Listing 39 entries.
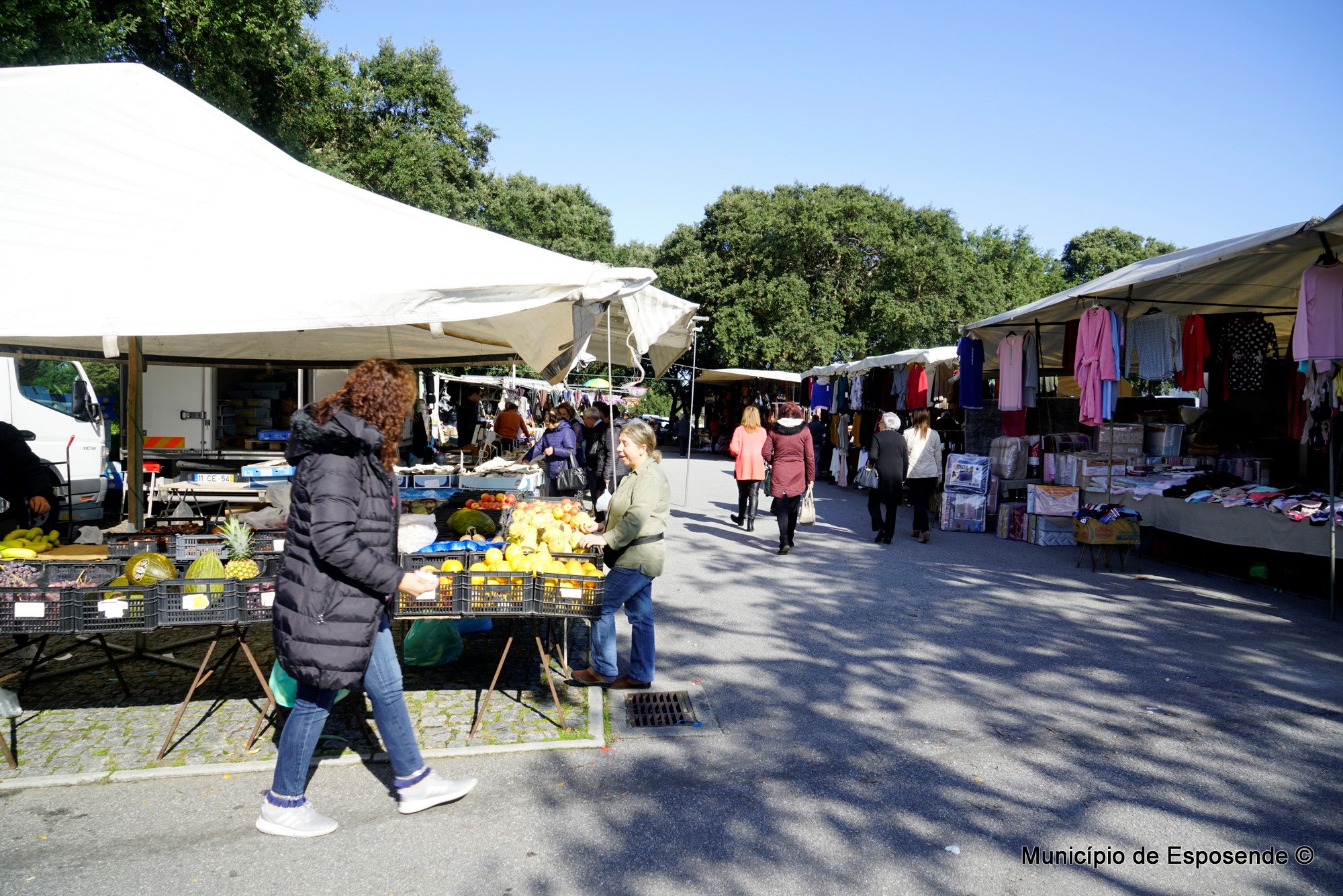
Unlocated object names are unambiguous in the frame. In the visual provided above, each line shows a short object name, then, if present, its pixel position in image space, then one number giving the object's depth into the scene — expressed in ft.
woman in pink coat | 37.40
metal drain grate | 15.48
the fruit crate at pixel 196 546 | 15.60
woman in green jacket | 15.74
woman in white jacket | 36.83
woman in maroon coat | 32.53
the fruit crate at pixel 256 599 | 13.46
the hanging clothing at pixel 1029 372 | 37.01
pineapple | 14.40
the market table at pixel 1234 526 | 25.27
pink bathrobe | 31.24
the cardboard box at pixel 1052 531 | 36.19
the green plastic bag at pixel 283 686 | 13.53
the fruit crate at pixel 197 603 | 13.14
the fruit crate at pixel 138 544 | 15.98
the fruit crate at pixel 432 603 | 13.87
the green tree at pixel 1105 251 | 156.04
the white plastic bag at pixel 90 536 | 17.90
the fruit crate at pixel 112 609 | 12.93
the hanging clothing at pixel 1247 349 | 31.96
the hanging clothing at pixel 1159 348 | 31.83
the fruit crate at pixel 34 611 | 12.77
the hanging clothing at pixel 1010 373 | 37.32
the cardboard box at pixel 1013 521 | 37.68
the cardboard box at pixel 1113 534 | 30.19
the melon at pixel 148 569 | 13.62
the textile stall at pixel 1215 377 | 24.73
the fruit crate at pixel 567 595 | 14.26
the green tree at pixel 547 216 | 92.63
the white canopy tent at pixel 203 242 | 13.57
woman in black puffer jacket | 10.41
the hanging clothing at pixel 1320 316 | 22.34
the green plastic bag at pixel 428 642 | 17.66
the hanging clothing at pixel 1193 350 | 31.71
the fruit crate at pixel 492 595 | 13.93
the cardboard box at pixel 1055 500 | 35.86
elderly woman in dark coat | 35.14
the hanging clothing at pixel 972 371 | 40.60
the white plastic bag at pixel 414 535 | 16.39
